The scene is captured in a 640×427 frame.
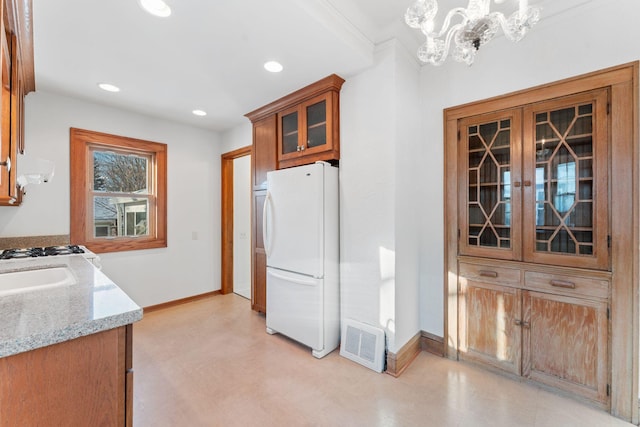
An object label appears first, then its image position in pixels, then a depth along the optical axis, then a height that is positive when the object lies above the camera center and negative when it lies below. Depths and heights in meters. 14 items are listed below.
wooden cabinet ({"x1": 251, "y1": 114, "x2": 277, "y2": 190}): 3.12 +0.72
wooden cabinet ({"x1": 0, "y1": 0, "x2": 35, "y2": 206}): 1.32 +0.73
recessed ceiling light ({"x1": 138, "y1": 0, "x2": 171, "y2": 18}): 1.63 +1.23
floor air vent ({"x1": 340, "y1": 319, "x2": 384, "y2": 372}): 2.27 -1.12
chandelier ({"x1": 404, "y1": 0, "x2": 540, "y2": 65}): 1.16 +0.80
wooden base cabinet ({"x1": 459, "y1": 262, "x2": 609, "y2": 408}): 1.87 -0.85
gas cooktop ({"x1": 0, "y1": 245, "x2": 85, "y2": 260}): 2.23 -0.32
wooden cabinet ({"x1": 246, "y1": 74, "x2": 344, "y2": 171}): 2.56 +0.89
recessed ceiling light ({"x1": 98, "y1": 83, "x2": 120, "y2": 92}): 2.67 +1.23
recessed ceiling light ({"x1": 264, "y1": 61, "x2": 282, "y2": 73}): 2.27 +1.21
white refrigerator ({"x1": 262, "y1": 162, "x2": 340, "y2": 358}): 2.47 -0.36
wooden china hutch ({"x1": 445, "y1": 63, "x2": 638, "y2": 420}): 1.78 -0.17
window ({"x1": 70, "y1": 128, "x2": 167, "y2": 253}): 3.04 +0.26
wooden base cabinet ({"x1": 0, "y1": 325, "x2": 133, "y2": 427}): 0.86 -0.57
